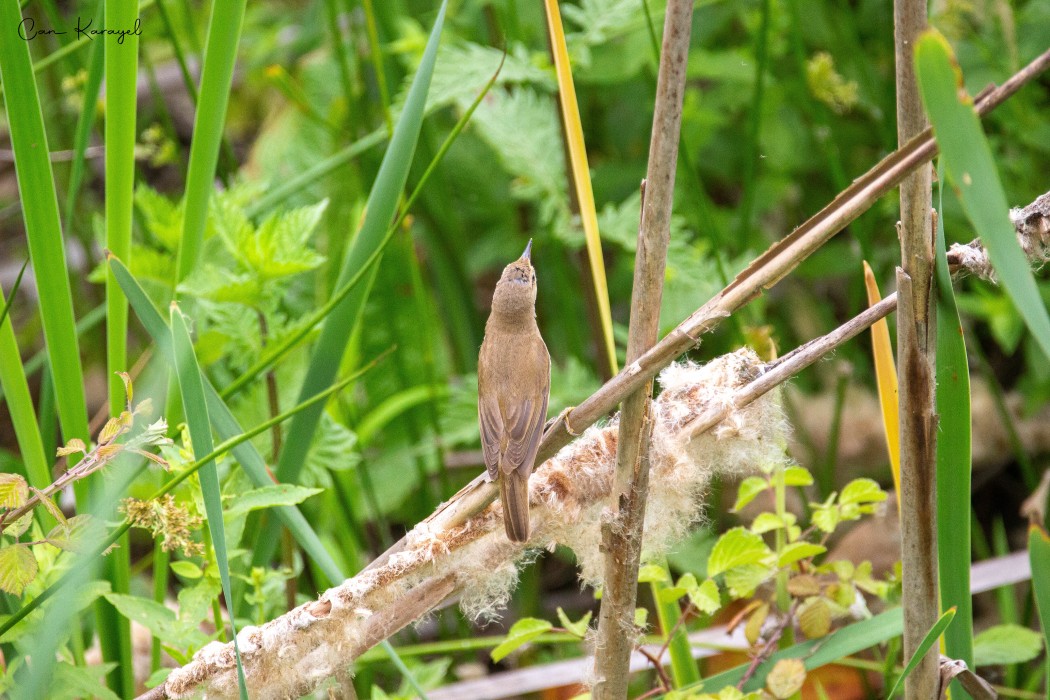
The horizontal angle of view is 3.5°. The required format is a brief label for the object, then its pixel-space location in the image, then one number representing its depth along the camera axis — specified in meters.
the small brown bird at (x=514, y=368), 5.34
